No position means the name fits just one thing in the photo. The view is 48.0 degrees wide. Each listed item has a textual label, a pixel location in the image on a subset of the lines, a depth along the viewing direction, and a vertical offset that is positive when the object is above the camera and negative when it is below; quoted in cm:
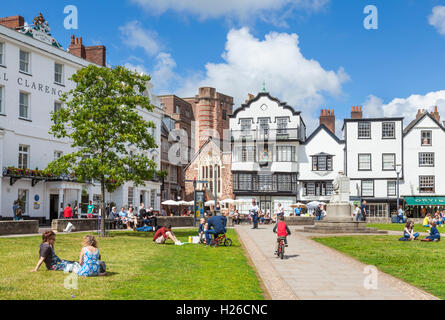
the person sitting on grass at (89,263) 1116 -153
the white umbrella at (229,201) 5356 -69
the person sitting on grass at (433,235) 2228 -182
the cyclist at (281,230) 1606 -115
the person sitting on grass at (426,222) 2692 -175
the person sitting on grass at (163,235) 2088 -169
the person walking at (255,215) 3612 -149
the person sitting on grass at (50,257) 1177 -147
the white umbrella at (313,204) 5249 -101
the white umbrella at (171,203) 5306 -89
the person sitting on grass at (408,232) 2273 -175
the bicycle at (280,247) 1578 -166
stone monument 2898 -130
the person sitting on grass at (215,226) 1978 -127
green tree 2462 +358
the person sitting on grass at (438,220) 4313 -225
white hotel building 3441 +585
